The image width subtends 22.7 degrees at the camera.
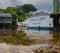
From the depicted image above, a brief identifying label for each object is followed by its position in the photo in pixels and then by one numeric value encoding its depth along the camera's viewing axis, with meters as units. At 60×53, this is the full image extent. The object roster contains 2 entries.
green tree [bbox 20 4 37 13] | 75.27
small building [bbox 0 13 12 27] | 50.07
